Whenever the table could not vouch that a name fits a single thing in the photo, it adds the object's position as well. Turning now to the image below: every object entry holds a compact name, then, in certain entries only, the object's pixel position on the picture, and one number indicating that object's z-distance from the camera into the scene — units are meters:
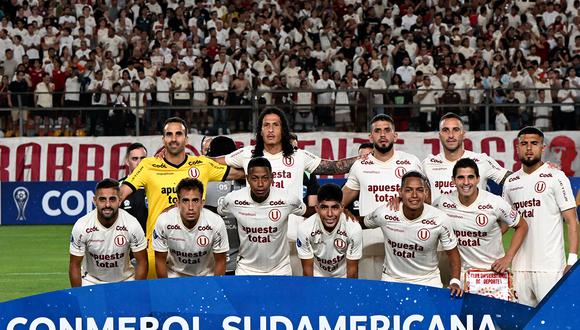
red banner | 22.61
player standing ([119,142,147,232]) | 11.66
